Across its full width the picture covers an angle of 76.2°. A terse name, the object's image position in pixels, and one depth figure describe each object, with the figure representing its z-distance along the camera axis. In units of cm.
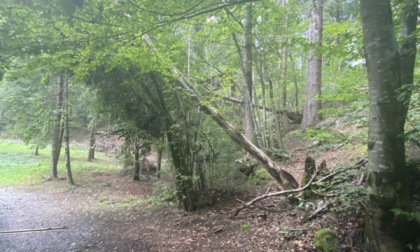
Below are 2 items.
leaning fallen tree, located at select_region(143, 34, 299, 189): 541
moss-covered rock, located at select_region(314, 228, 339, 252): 336
